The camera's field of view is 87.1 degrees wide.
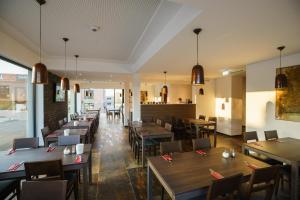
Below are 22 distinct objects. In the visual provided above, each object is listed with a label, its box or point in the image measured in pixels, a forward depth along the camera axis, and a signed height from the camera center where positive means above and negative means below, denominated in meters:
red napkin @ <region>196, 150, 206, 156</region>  2.34 -0.79
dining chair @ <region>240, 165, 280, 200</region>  1.57 -0.84
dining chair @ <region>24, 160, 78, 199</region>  1.76 -0.80
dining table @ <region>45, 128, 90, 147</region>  3.26 -0.77
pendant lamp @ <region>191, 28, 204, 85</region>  2.18 +0.35
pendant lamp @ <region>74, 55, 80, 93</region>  5.10 +0.40
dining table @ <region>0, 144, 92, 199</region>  1.78 -0.79
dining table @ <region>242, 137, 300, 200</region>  2.06 -0.82
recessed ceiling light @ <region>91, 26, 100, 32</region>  2.85 +1.31
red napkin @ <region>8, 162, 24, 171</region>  1.79 -0.78
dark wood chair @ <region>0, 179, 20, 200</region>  1.80 -1.07
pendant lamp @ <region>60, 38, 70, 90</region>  3.68 +0.37
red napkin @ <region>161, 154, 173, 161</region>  2.09 -0.79
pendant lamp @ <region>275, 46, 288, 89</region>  2.95 +0.34
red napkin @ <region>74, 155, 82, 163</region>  2.03 -0.79
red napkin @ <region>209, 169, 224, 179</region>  1.64 -0.80
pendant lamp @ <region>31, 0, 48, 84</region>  2.08 +0.34
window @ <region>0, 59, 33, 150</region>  3.46 -0.09
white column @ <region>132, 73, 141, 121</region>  6.11 +0.06
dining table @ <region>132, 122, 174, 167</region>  3.51 -0.78
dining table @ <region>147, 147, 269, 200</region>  1.45 -0.81
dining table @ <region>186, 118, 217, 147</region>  5.04 -0.79
